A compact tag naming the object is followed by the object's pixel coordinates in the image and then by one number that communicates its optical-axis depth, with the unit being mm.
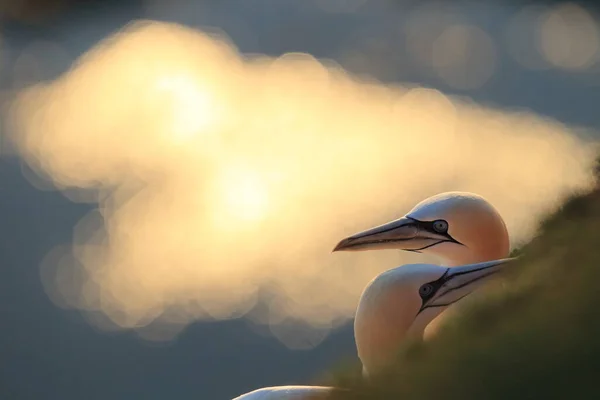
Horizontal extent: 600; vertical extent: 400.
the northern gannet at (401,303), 9547
